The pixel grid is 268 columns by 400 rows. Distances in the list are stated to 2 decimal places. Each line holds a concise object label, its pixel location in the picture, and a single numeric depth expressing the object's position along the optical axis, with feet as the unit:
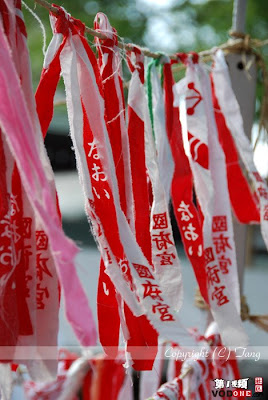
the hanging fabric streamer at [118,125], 6.10
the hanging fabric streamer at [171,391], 6.55
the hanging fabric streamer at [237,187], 7.27
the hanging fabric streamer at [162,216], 6.13
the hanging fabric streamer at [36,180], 5.17
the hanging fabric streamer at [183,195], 6.54
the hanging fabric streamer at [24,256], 5.46
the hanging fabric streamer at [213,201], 6.42
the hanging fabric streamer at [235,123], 6.81
